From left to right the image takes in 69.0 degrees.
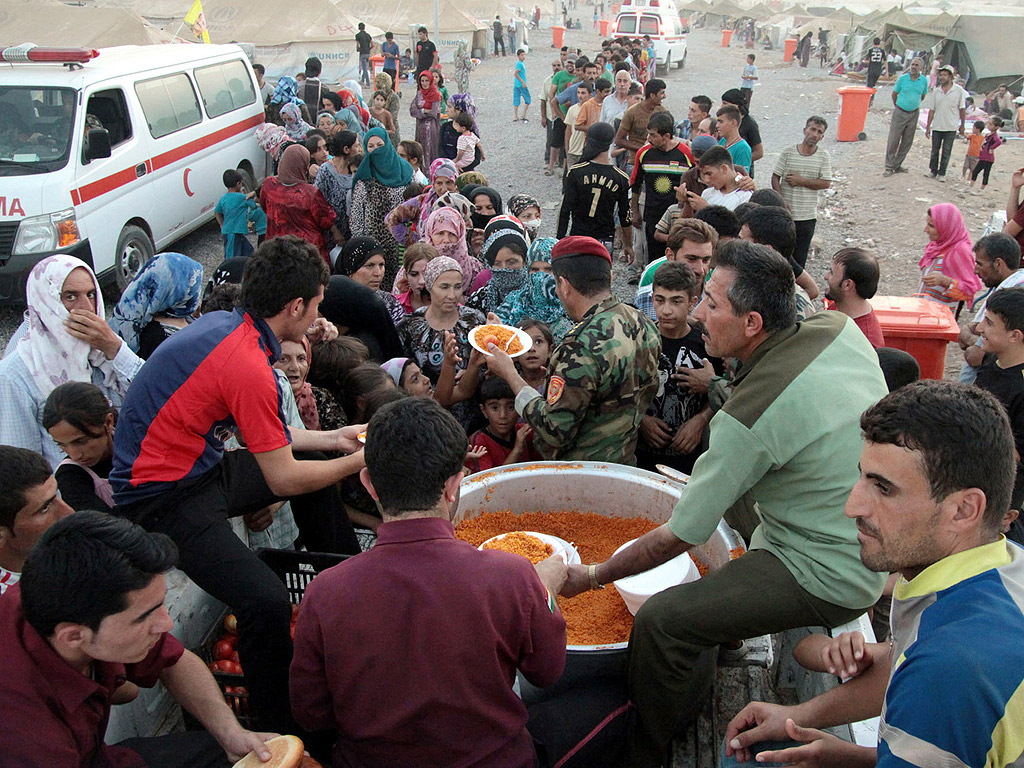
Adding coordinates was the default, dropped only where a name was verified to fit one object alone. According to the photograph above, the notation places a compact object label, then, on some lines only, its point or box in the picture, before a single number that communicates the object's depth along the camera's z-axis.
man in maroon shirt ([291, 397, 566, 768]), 1.92
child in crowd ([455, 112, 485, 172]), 10.52
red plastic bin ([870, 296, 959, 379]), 5.84
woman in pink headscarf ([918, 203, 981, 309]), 7.10
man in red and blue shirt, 2.73
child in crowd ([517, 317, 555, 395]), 4.73
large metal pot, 3.74
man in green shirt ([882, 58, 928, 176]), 13.38
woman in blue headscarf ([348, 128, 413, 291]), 7.77
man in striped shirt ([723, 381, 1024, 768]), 1.54
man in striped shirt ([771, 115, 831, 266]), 8.38
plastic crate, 3.03
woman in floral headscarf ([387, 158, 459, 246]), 7.53
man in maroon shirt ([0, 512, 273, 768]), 1.92
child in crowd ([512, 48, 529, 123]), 18.74
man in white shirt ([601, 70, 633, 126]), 11.81
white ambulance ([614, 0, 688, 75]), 27.27
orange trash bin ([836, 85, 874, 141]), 17.95
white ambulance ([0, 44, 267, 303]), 7.22
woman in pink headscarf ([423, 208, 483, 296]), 6.32
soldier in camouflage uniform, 3.43
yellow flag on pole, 15.88
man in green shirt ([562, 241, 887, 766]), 2.46
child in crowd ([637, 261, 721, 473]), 4.36
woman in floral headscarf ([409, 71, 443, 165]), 12.63
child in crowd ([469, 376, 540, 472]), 4.43
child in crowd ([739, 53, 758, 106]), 18.21
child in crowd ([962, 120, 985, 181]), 13.95
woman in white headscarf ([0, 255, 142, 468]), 3.56
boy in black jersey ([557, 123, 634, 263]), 8.07
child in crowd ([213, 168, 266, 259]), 8.26
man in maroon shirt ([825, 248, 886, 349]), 4.78
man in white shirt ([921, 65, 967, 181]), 13.46
